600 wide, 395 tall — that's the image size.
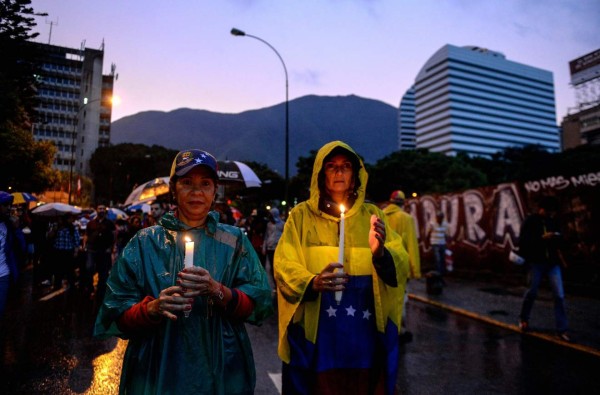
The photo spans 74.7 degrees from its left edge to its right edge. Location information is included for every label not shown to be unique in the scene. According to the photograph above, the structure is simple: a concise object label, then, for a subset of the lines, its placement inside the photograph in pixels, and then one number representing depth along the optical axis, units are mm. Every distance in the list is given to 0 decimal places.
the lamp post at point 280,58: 18952
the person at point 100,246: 9227
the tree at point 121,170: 76625
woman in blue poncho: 1745
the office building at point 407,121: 196125
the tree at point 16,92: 15941
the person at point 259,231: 10188
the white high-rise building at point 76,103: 86000
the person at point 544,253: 5758
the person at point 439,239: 11156
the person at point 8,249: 4594
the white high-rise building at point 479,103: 147750
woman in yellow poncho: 2270
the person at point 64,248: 10211
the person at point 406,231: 6105
